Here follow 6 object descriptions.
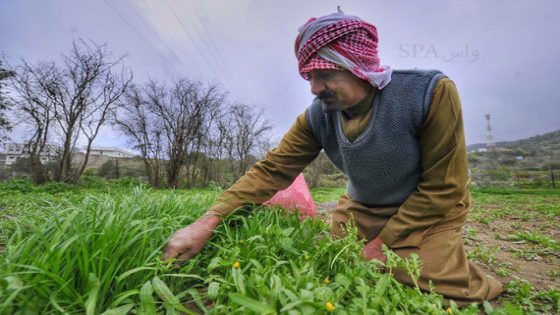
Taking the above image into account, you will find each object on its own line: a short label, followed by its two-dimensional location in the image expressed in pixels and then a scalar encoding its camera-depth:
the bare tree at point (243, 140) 16.86
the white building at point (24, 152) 11.83
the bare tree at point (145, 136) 14.23
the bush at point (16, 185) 9.71
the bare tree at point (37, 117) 11.57
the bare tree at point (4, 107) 11.02
